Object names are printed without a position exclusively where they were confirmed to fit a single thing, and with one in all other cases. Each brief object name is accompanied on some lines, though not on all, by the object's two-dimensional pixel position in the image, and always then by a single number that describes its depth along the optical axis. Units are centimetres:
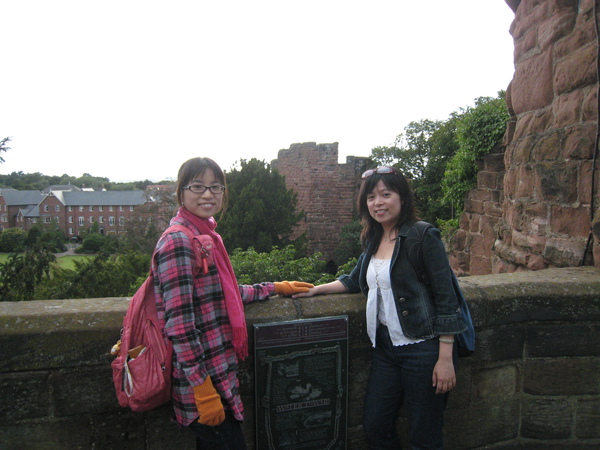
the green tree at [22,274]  791
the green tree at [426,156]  2356
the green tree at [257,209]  1538
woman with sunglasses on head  184
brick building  6212
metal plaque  202
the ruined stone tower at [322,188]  2242
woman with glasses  157
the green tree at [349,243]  2169
